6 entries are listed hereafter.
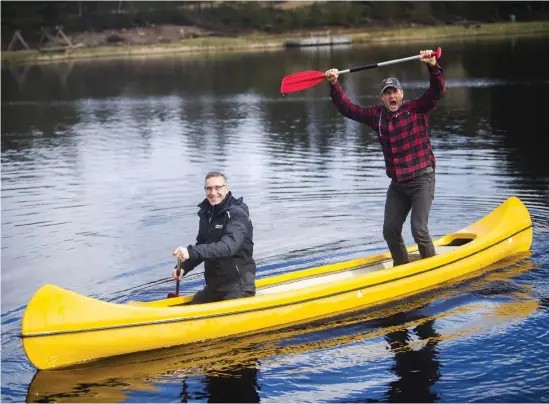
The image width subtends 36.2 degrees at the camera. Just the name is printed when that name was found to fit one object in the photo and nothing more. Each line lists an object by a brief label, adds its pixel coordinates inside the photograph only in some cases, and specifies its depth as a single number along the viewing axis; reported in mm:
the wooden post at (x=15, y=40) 73500
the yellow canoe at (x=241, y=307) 8328
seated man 8641
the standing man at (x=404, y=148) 9945
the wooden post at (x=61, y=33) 74138
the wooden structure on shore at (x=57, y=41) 71188
